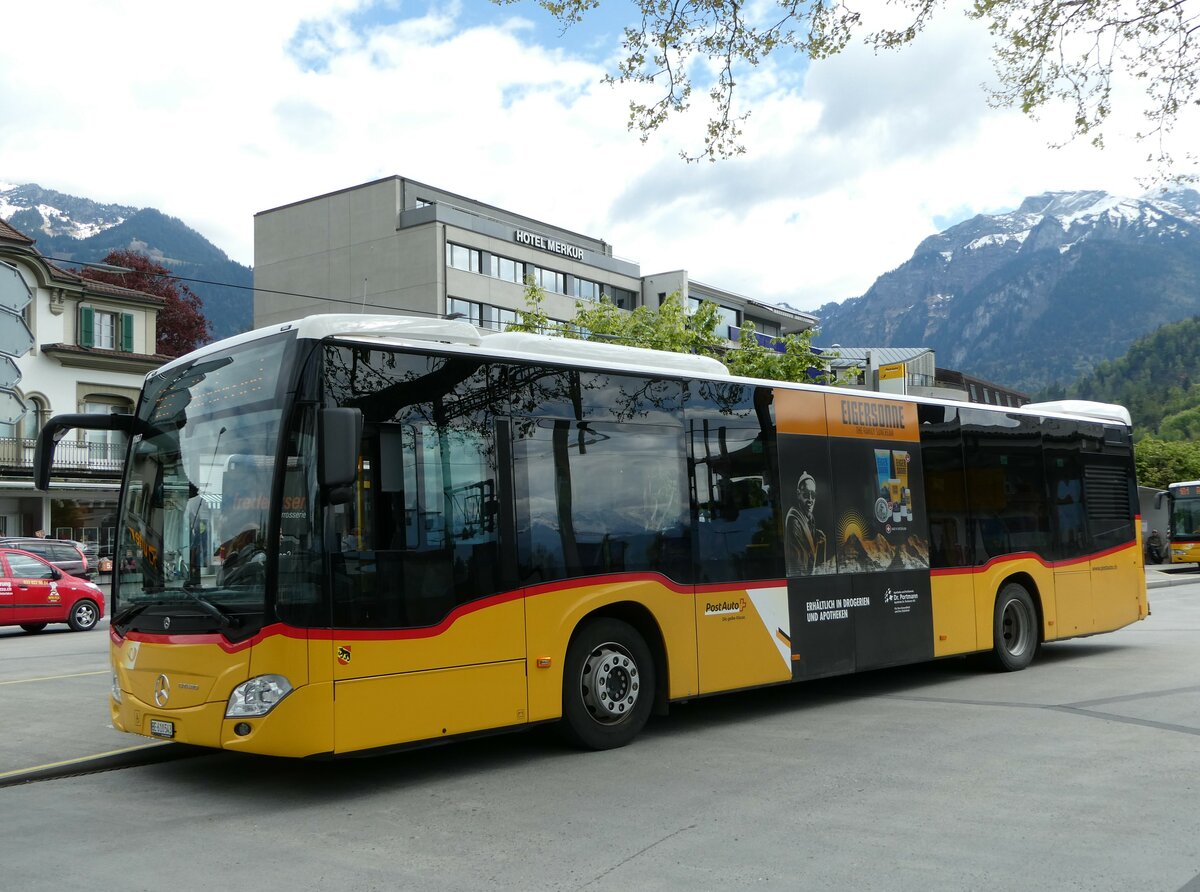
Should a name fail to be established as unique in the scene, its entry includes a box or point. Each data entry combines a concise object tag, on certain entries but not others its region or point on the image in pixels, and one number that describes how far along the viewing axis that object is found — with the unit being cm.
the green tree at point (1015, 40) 1089
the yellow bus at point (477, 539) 693
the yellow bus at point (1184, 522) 3712
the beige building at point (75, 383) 3888
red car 2089
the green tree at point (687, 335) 3042
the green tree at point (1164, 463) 7269
